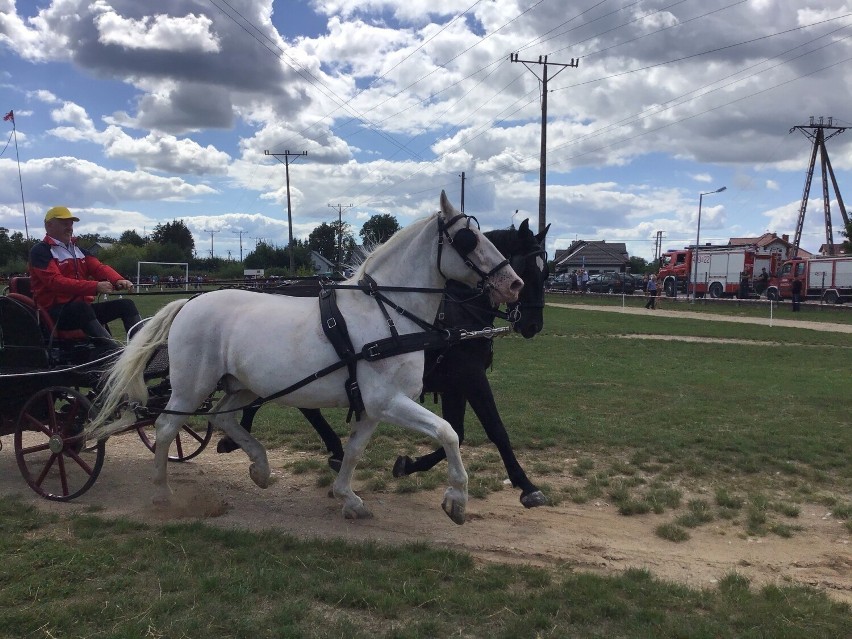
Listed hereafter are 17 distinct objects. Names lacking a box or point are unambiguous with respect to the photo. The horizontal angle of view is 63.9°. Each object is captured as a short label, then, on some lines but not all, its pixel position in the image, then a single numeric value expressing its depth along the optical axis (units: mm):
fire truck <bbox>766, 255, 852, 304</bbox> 36875
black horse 5586
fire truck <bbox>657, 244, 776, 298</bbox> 42812
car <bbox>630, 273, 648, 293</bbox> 53825
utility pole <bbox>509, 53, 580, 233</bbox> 32438
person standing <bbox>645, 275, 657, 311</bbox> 36562
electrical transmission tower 48031
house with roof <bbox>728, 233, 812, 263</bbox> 45300
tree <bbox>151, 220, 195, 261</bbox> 106875
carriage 6285
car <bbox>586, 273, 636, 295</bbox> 49562
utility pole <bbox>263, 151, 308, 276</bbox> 56434
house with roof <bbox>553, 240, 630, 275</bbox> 87250
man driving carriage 6430
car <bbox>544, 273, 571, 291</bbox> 54850
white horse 5148
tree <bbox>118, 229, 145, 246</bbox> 113062
